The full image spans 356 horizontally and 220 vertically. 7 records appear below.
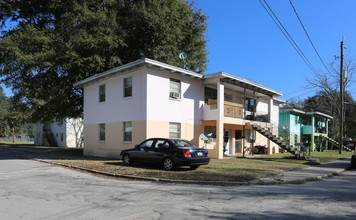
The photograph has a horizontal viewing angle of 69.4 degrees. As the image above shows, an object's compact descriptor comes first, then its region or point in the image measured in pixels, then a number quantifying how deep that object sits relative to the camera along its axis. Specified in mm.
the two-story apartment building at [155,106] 15852
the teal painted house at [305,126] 32031
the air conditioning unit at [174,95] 16812
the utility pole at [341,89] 24923
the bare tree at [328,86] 35853
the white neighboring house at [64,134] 37938
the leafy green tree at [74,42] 19247
